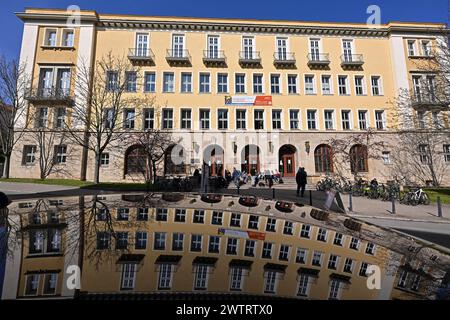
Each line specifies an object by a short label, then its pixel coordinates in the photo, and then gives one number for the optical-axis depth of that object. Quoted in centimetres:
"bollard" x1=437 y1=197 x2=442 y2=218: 1155
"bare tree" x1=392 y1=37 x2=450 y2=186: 2519
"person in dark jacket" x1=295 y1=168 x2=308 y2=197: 1692
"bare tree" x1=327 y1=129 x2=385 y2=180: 2703
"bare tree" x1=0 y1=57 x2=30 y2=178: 2573
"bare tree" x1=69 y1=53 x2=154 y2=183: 2423
